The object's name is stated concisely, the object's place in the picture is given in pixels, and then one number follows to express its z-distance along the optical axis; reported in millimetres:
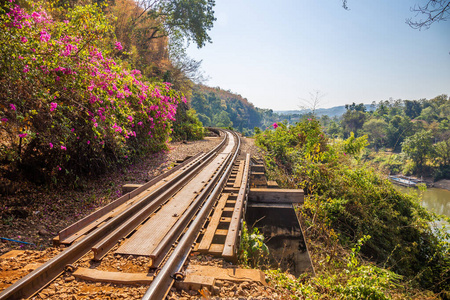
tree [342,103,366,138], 87938
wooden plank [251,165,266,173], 8875
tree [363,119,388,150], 72125
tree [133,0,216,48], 22219
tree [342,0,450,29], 3171
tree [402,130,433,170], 49062
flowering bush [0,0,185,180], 4344
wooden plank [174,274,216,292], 2604
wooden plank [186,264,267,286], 2820
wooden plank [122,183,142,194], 5852
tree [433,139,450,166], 48809
